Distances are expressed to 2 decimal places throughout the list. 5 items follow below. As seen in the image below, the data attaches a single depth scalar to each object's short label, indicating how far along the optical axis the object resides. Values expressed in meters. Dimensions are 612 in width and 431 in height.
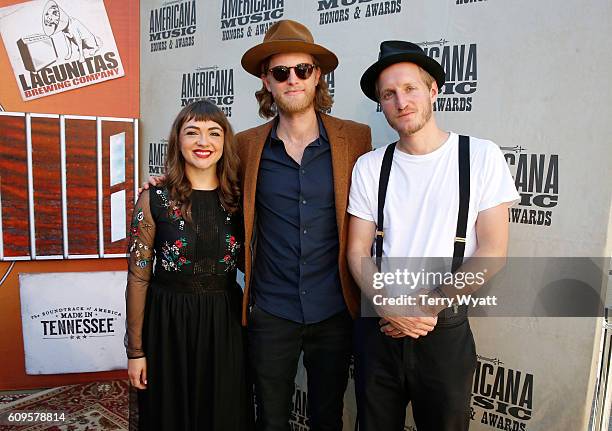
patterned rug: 3.19
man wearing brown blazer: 2.08
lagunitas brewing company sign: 3.53
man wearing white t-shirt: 1.69
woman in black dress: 2.06
